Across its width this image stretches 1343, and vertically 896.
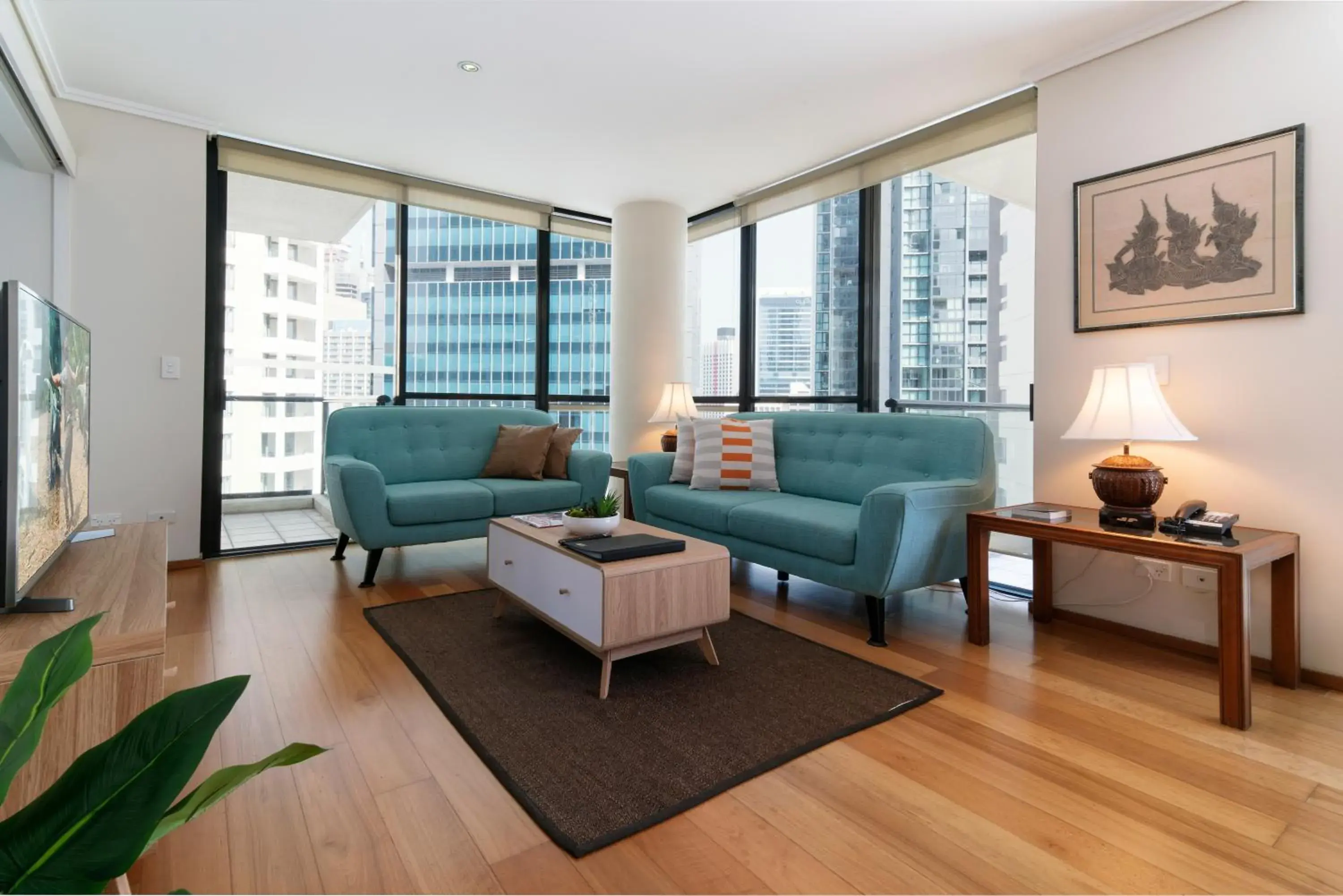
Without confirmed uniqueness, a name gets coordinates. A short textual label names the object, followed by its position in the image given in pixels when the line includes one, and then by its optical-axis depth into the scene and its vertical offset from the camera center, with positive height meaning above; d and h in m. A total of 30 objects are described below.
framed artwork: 2.28 +0.80
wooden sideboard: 1.15 -0.39
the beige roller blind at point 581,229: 5.06 +1.69
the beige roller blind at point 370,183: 3.83 +1.67
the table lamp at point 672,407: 4.51 +0.31
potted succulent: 2.45 -0.24
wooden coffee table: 2.05 -0.46
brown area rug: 1.56 -0.74
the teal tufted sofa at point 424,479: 3.23 -0.15
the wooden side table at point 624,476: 3.93 -0.14
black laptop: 2.13 -0.30
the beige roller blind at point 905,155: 3.20 +1.63
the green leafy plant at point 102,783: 0.53 -0.28
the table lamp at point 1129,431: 2.27 +0.09
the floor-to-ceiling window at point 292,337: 4.01 +0.71
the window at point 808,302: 4.20 +1.00
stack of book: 2.40 -0.21
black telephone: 2.11 -0.20
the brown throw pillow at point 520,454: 4.02 -0.01
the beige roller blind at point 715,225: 4.83 +1.68
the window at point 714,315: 4.96 +1.04
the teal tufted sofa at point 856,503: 2.50 -0.22
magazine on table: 2.68 -0.28
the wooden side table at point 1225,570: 1.90 -0.36
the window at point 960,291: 3.42 +0.90
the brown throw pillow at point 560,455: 4.07 -0.01
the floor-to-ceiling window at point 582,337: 5.14 +0.89
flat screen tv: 1.26 +0.02
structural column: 4.80 +1.01
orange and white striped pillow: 3.56 -0.02
